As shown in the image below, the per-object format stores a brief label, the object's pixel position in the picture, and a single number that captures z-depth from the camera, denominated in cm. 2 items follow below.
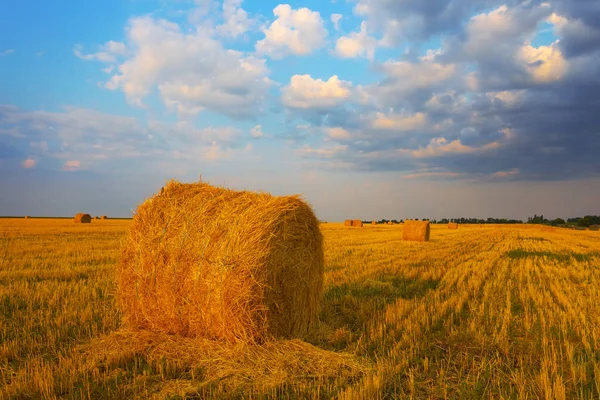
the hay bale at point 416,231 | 2641
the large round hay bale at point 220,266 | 543
